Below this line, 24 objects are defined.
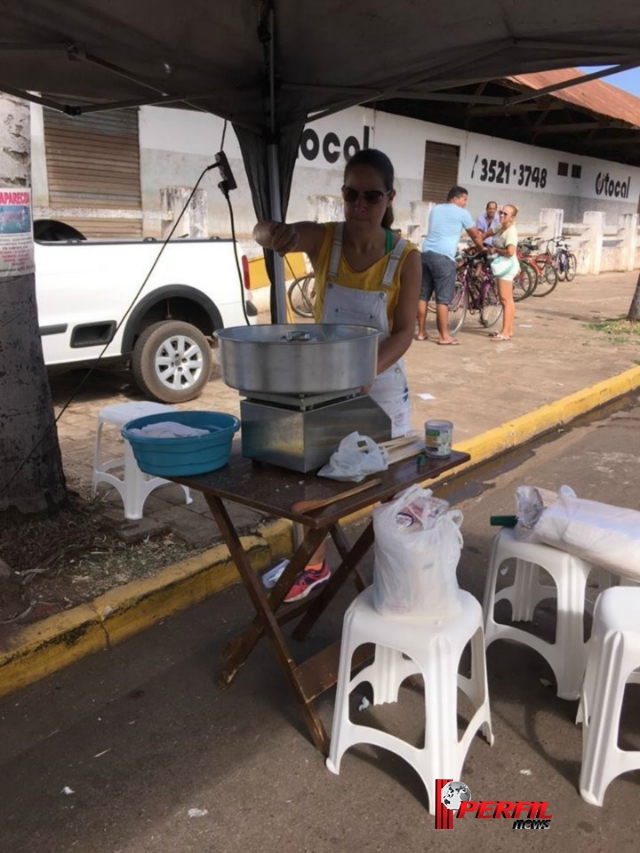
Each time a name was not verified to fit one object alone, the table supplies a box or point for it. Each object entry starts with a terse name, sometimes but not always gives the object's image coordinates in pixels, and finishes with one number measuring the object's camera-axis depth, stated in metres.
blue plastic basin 2.33
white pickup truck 5.45
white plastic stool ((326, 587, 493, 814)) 2.19
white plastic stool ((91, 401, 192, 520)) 3.93
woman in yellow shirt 2.76
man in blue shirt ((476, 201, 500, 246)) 10.77
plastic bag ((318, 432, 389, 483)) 2.32
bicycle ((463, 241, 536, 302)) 13.38
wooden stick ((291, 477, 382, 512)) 2.12
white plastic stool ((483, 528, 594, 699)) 2.73
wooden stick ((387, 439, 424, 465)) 2.54
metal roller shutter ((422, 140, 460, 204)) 14.17
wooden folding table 2.20
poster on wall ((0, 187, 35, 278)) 3.37
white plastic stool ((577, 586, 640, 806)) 2.15
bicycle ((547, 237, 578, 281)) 16.31
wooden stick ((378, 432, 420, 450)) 2.58
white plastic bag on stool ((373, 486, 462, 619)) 2.20
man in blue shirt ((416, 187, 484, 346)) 8.55
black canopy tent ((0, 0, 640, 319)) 2.60
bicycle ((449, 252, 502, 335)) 10.27
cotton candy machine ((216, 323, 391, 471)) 2.17
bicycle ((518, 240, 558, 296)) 14.05
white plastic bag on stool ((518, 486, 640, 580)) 2.57
